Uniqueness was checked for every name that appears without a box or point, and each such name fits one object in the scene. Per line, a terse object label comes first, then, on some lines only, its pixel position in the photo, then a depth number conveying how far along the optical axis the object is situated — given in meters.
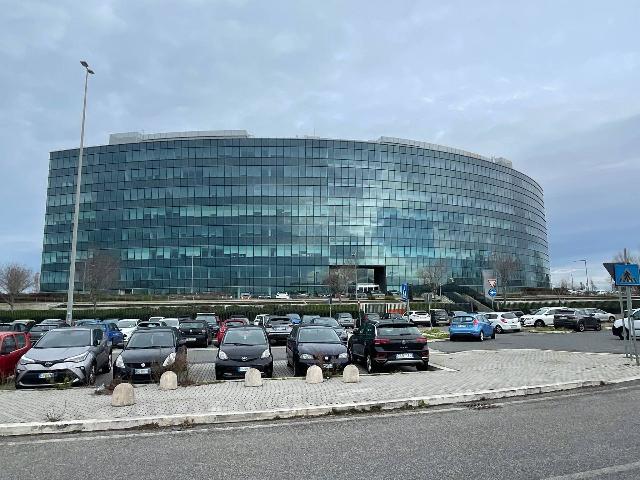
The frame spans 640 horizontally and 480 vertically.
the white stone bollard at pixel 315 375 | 12.31
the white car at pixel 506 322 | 37.44
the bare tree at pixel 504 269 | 78.50
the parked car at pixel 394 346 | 14.48
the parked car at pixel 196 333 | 26.83
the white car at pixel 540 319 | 42.56
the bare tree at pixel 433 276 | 85.01
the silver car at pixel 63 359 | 12.36
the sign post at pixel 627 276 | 14.81
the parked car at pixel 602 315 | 47.65
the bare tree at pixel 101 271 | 61.66
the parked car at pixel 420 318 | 48.75
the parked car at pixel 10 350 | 14.12
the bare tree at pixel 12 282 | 61.03
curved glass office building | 94.12
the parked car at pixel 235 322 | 28.63
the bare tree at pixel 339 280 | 76.81
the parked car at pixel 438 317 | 47.91
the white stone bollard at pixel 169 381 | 11.54
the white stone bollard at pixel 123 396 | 9.76
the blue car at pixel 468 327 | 29.00
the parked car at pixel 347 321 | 38.62
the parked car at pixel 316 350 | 14.17
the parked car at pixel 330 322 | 22.49
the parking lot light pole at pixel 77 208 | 27.23
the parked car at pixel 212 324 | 30.61
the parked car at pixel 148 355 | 12.95
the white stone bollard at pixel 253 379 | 11.98
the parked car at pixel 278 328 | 28.06
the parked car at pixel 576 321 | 37.16
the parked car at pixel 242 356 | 13.57
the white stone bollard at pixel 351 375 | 12.15
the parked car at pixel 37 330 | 25.03
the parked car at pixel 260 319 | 37.38
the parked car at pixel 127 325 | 30.39
